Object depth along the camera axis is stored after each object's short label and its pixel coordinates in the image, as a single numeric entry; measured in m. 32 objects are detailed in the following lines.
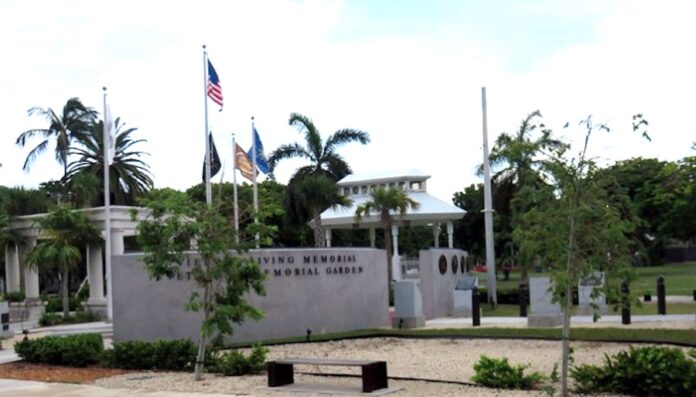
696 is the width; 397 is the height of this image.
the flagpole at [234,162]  33.67
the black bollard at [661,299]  23.74
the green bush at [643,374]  10.99
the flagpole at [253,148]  34.28
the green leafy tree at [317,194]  39.34
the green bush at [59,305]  37.91
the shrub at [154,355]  16.55
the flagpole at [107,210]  31.55
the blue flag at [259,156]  35.01
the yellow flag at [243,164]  34.59
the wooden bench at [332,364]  12.55
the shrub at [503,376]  12.27
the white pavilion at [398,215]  42.22
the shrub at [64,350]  18.03
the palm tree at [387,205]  40.53
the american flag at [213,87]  29.91
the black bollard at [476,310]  23.48
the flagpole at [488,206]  33.27
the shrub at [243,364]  15.33
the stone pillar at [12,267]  39.69
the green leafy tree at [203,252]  14.71
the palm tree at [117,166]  49.09
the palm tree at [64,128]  50.83
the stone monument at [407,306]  23.70
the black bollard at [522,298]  25.95
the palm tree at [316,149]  40.62
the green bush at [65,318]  33.44
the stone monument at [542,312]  21.97
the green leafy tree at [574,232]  10.68
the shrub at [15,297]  40.49
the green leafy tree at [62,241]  33.44
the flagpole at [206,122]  29.95
